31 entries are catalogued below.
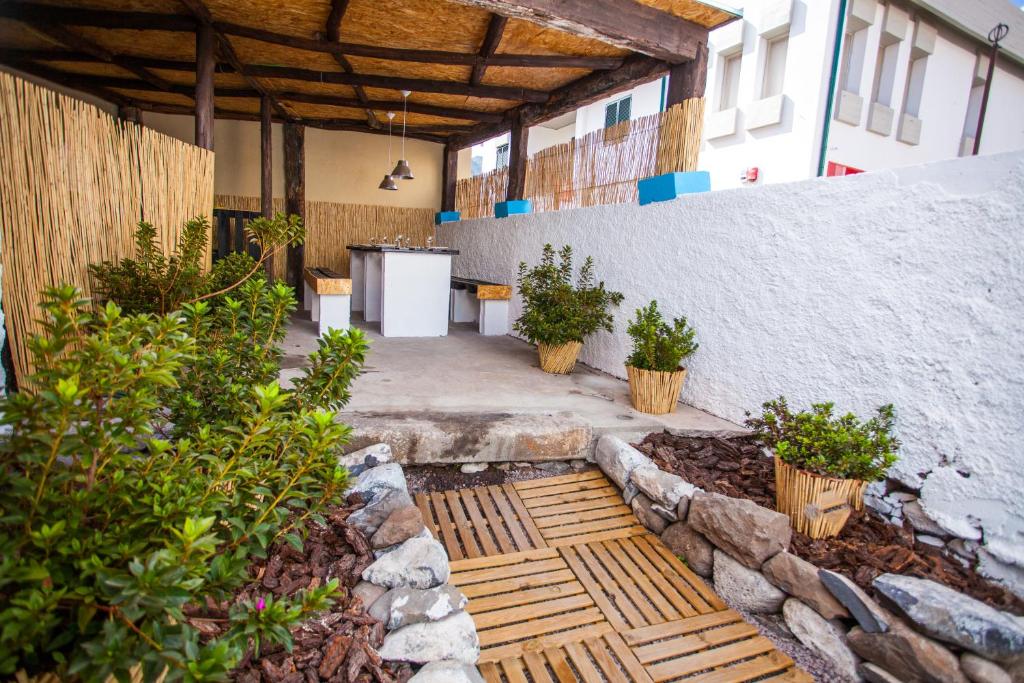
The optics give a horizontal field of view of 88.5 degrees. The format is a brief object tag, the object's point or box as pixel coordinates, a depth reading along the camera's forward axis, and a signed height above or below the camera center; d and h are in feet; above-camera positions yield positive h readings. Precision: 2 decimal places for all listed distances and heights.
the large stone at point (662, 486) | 8.38 -3.50
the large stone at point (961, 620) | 5.51 -3.53
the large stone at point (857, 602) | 6.01 -3.73
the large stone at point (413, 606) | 5.65 -3.84
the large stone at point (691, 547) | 7.86 -4.20
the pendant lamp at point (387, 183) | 25.68 +3.28
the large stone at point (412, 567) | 6.13 -3.68
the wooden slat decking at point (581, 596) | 6.12 -4.50
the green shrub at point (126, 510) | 2.79 -1.80
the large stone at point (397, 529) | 6.65 -3.50
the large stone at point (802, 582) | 6.42 -3.86
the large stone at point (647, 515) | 8.72 -4.13
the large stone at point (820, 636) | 6.23 -4.36
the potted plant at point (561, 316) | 14.42 -1.47
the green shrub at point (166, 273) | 8.56 -0.61
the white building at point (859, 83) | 21.74 +8.89
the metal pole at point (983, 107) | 12.47 +4.28
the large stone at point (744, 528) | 7.07 -3.47
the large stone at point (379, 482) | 7.70 -3.46
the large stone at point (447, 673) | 5.06 -4.05
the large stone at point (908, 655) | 5.56 -3.99
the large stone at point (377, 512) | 6.98 -3.50
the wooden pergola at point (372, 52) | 13.57 +6.54
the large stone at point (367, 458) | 8.51 -3.42
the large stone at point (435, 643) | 5.37 -4.03
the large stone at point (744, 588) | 7.05 -4.27
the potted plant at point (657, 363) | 11.23 -2.08
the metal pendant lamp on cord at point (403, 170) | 24.16 +3.76
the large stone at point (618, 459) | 9.49 -3.51
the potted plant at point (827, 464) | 7.37 -2.63
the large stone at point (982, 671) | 5.45 -3.93
